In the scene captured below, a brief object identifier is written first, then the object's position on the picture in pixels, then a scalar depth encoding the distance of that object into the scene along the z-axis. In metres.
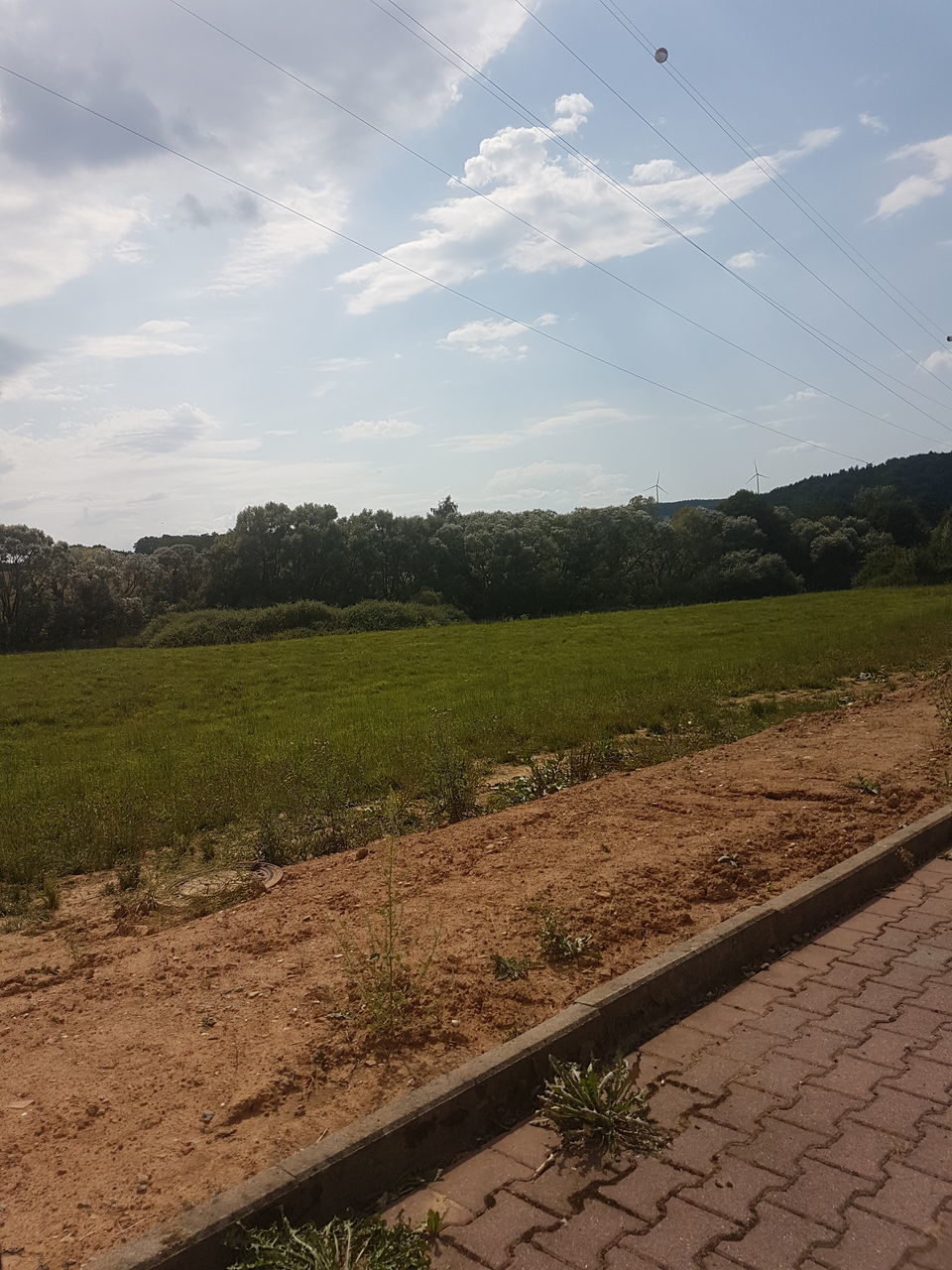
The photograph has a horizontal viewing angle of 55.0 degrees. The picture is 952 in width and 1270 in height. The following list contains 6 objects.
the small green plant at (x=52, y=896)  6.91
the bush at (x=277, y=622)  49.16
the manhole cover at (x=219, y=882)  6.83
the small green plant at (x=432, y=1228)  2.85
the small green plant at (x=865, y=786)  8.07
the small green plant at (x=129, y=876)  7.37
